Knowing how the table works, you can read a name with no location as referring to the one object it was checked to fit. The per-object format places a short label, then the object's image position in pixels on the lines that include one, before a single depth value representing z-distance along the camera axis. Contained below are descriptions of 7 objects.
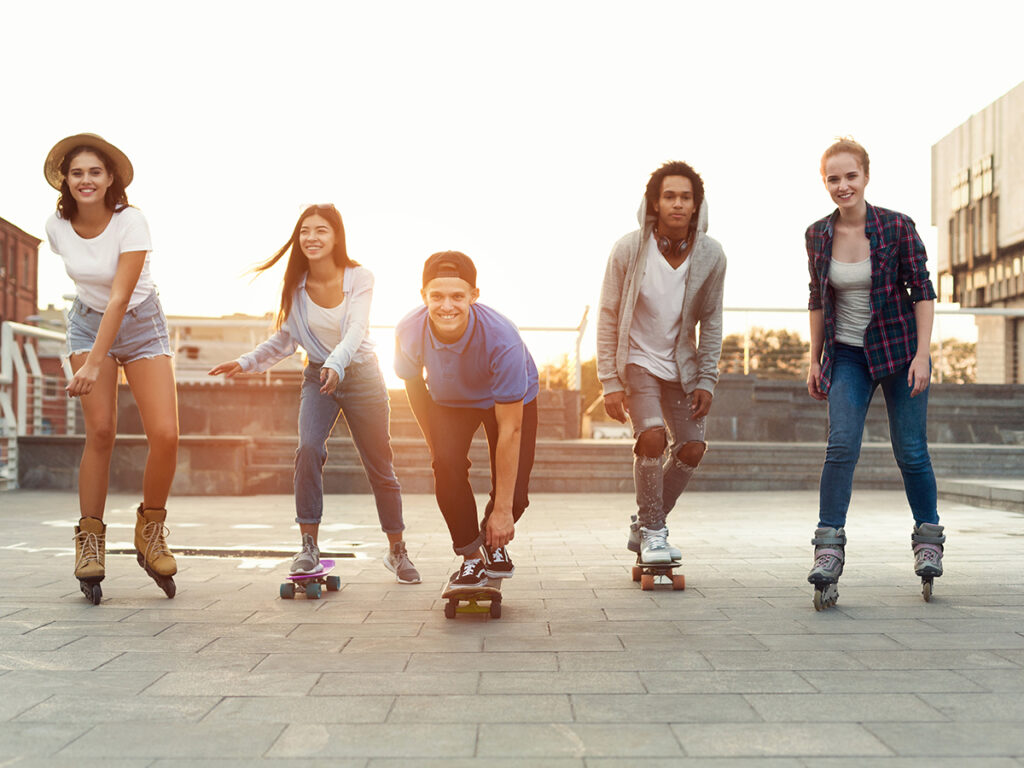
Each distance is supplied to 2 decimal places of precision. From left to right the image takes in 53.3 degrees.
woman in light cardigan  4.43
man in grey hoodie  4.55
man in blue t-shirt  3.75
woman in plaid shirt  4.03
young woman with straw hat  4.15
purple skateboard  4.23
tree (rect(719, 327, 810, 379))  14.89
